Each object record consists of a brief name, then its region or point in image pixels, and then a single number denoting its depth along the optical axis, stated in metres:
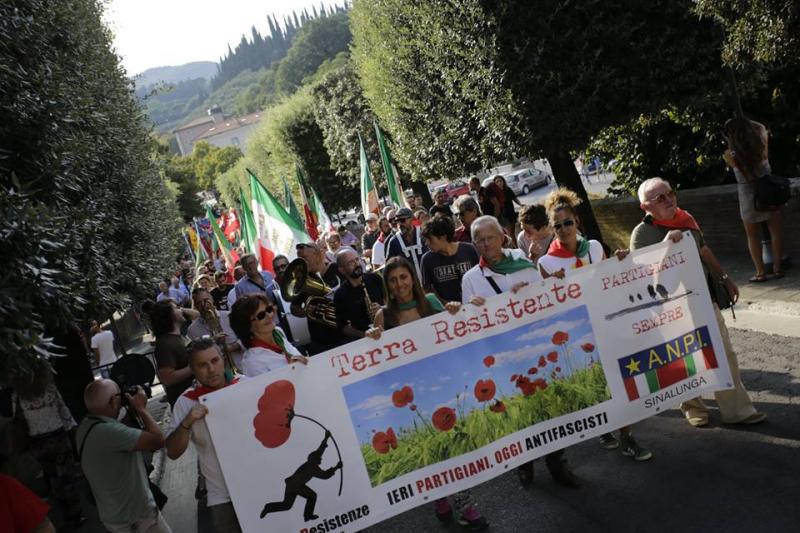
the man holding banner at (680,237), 5.83
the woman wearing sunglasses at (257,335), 5.35
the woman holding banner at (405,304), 5.59
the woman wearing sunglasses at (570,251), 5.89
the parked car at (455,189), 48.85
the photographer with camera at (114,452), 4.86
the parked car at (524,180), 43.66
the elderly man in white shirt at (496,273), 5.68
